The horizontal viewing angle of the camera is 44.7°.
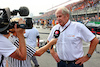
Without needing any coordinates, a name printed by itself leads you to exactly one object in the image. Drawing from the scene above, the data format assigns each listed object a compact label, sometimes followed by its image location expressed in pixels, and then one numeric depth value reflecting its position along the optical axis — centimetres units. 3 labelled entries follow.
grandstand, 1335
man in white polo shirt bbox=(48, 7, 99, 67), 215
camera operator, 133
